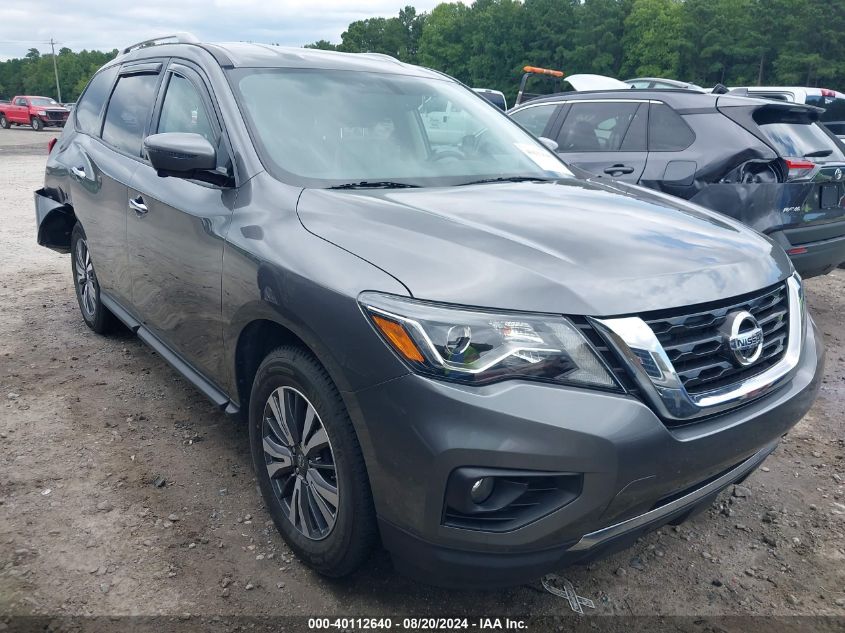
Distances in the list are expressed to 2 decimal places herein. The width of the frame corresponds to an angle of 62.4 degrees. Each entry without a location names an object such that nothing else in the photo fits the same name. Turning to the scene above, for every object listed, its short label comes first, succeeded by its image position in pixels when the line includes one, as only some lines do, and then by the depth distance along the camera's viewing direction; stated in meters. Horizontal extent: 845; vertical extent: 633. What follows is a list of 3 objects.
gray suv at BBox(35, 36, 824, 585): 1.83
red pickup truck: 36.09
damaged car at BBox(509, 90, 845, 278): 4.88
